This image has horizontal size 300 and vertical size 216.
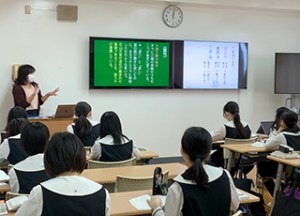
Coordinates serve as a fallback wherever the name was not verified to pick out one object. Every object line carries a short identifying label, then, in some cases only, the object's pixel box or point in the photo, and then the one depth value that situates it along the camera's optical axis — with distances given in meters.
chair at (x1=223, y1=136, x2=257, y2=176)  5.03
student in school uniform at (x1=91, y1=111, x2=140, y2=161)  3.84
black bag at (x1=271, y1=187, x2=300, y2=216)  2.56
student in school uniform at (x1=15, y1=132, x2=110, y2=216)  1.87
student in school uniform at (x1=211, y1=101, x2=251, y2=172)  5.22
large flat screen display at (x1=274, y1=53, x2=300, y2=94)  7.25
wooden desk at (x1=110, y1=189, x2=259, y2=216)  2.39
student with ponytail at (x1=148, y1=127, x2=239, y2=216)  2.15
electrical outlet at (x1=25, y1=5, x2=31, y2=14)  6.01
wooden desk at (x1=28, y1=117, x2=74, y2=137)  5.52
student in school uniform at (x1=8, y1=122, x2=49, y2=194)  2.68
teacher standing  5.74
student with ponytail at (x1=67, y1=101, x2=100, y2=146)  4.44
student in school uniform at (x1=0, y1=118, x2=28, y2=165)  3.54
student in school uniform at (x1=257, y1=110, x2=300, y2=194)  4.46
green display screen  6.37
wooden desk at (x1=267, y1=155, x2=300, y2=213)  3.97
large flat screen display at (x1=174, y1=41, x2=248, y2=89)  6.89
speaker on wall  6.16
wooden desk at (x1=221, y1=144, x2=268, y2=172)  4.54
